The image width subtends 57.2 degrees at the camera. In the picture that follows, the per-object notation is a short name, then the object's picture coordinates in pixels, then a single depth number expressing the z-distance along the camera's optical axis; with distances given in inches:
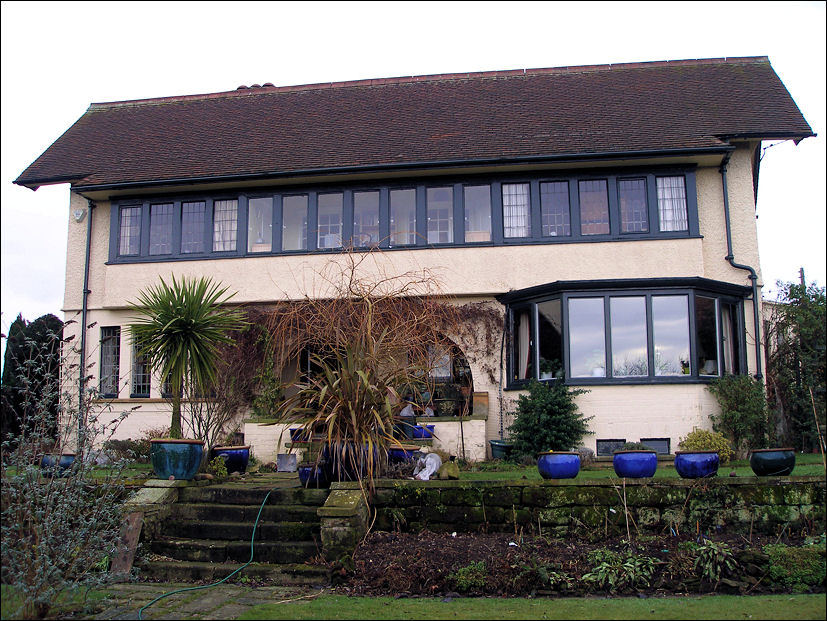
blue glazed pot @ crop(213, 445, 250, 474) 445.1
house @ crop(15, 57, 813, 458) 564.4
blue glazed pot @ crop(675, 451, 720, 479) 334.3
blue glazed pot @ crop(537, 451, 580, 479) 342.3
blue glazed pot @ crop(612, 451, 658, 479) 341.1
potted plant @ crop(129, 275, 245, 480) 430.6
